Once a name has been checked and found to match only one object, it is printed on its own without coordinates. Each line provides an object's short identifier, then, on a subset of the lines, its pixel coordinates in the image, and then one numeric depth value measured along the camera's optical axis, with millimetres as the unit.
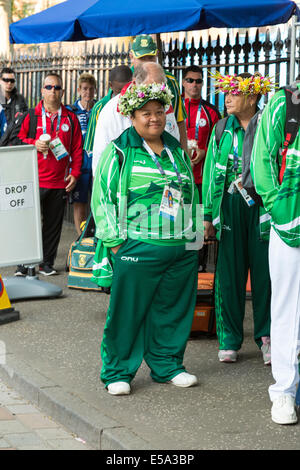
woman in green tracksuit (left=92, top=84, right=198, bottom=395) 11187
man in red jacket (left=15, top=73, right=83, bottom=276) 19656
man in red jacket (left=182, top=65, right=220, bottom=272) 18625
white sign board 16578
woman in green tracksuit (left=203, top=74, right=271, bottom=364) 12781
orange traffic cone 15508
